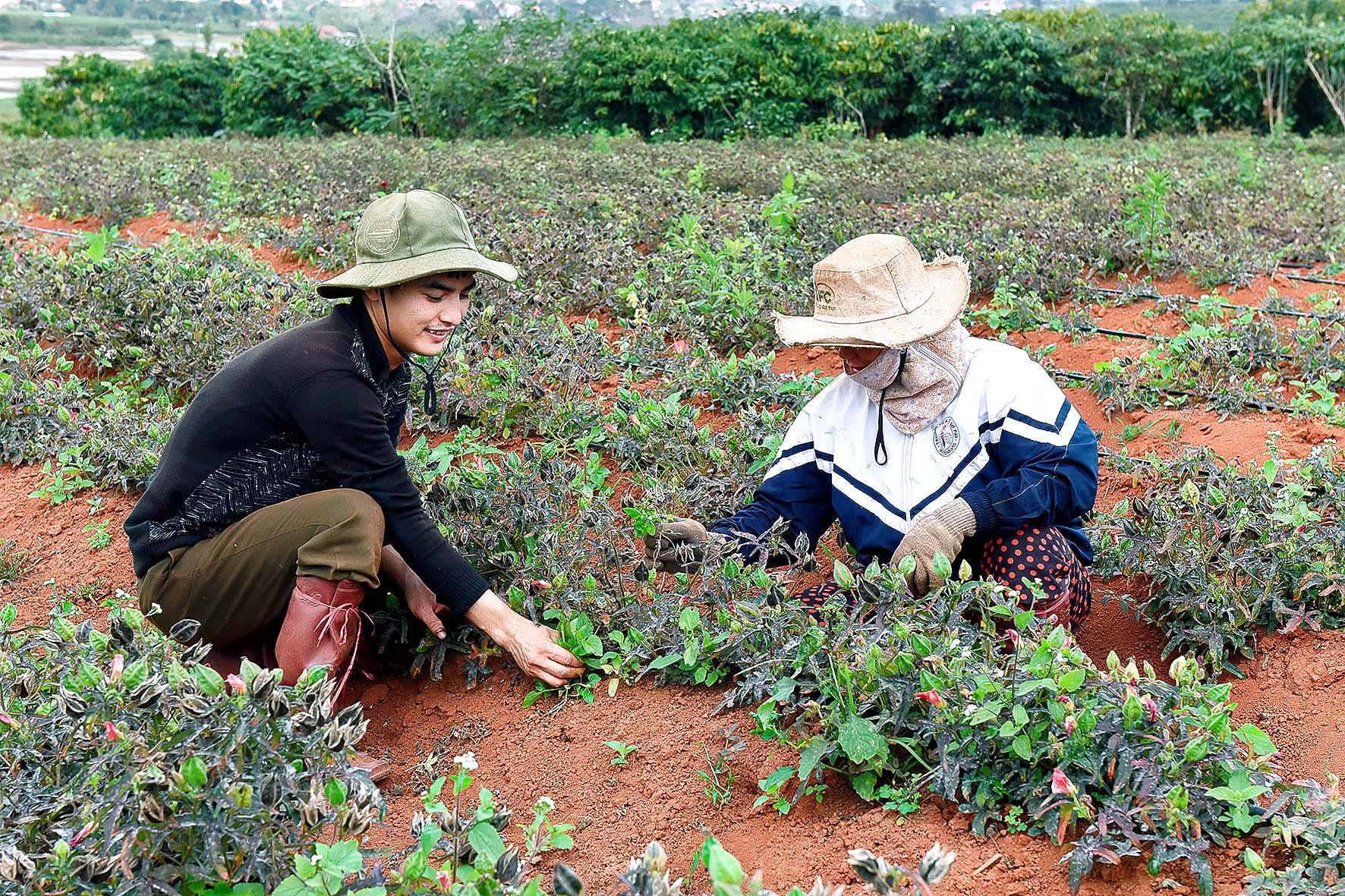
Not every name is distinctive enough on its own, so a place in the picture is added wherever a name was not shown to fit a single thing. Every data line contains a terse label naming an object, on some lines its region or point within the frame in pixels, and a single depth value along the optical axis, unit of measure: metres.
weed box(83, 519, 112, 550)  3.99
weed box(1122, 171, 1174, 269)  6.04
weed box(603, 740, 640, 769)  2.72
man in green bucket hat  2.89
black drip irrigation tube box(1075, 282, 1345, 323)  4.93
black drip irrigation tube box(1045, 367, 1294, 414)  4.29
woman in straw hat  2.94
